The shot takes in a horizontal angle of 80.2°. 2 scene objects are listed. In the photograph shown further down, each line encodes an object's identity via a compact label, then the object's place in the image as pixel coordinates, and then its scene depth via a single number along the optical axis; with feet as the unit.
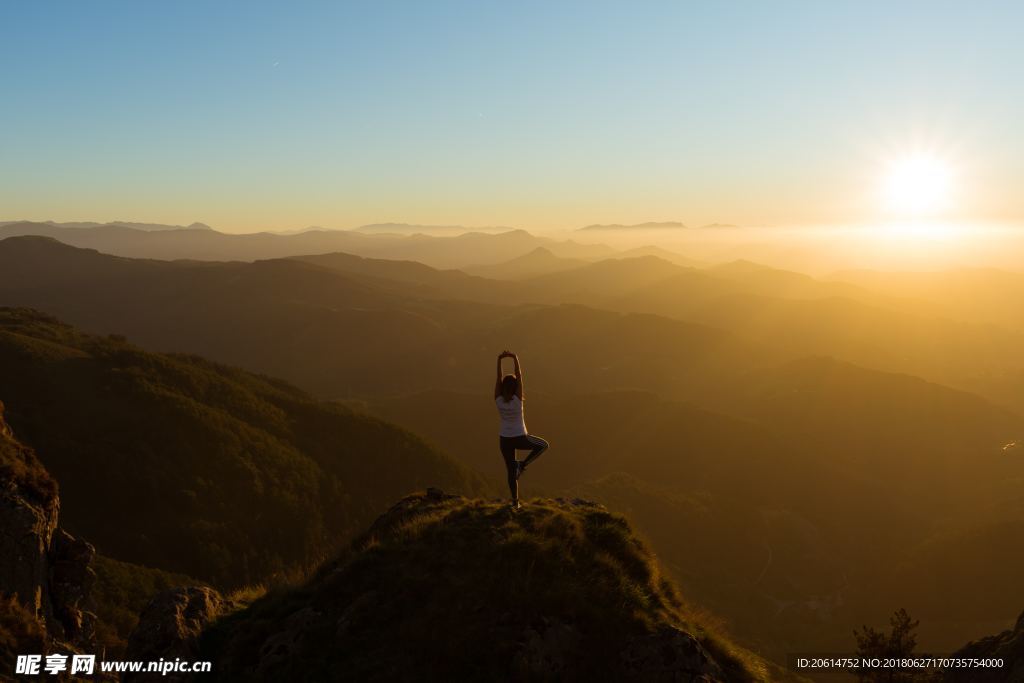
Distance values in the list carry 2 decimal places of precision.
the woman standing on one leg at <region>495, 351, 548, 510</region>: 44.78
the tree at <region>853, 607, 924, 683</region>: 42.06
